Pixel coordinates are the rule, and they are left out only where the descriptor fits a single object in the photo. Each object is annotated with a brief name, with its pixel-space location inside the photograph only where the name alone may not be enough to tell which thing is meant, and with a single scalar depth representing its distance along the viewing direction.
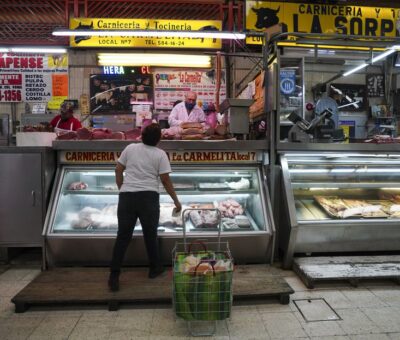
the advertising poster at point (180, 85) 9.51
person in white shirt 3.85
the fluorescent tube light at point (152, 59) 9.20
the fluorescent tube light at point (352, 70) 8.18
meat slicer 5.26
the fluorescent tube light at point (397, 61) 7.51
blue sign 7.31
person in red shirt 6.71
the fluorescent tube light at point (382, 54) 6.07
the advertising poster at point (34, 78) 9.52
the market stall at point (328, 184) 4.69
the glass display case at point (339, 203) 4.66
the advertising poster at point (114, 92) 9.35
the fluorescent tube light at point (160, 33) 5.95
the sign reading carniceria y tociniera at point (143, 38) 9.03
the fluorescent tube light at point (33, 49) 7.28
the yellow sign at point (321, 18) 9.01
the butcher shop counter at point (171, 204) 4.42
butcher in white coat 6.86
